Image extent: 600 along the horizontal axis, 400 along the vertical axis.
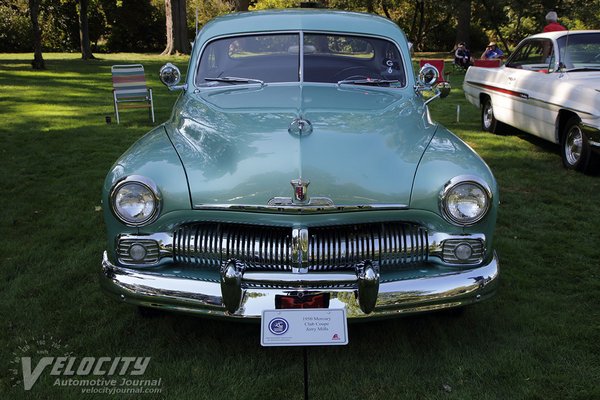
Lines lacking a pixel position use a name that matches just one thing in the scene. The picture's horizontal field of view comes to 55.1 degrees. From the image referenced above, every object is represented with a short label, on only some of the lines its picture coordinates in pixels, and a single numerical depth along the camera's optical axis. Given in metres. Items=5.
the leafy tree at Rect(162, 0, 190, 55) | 26.59
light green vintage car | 2.63
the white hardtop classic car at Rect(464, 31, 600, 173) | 6.04
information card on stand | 2.38
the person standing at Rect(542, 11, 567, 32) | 8.68
